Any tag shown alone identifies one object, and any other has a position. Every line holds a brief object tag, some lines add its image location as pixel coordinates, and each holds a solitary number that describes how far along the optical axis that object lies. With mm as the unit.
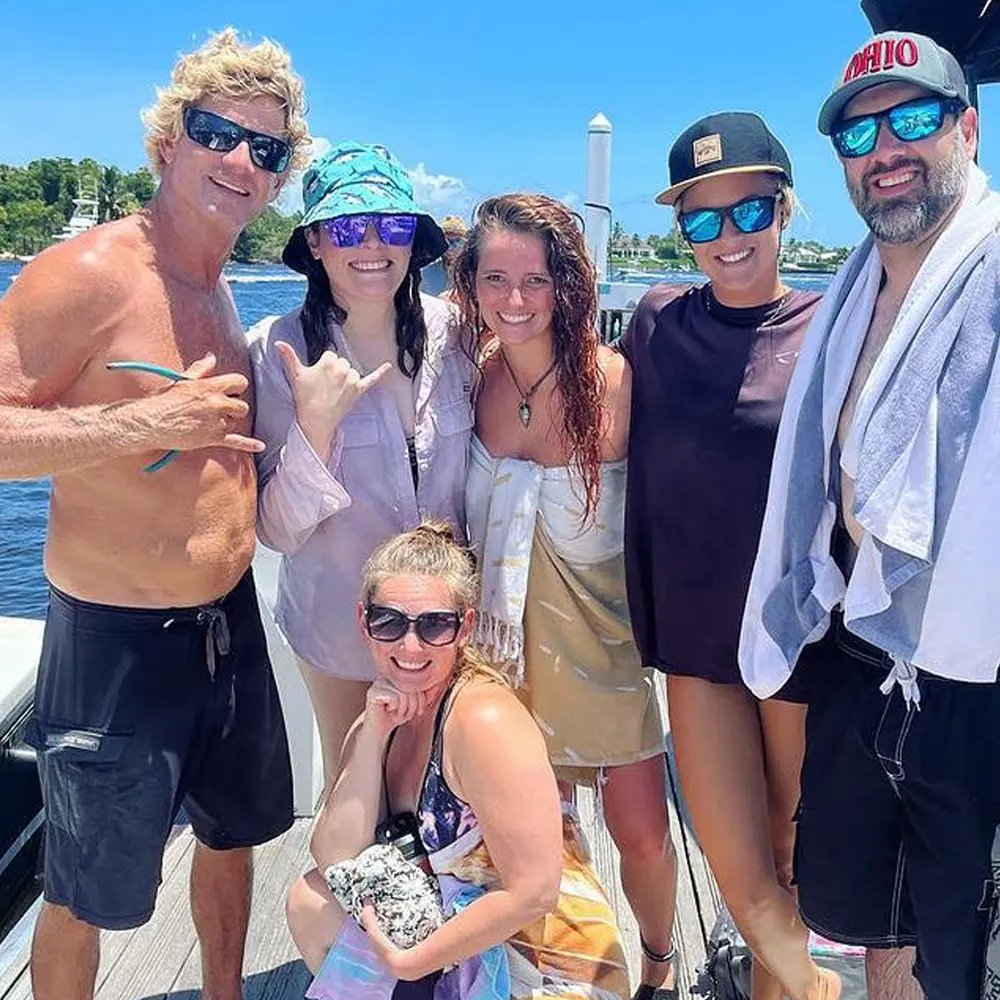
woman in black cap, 2053
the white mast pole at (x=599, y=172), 6730
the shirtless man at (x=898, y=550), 1646
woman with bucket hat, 2100
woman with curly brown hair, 2129
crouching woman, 1691
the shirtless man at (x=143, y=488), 1873
